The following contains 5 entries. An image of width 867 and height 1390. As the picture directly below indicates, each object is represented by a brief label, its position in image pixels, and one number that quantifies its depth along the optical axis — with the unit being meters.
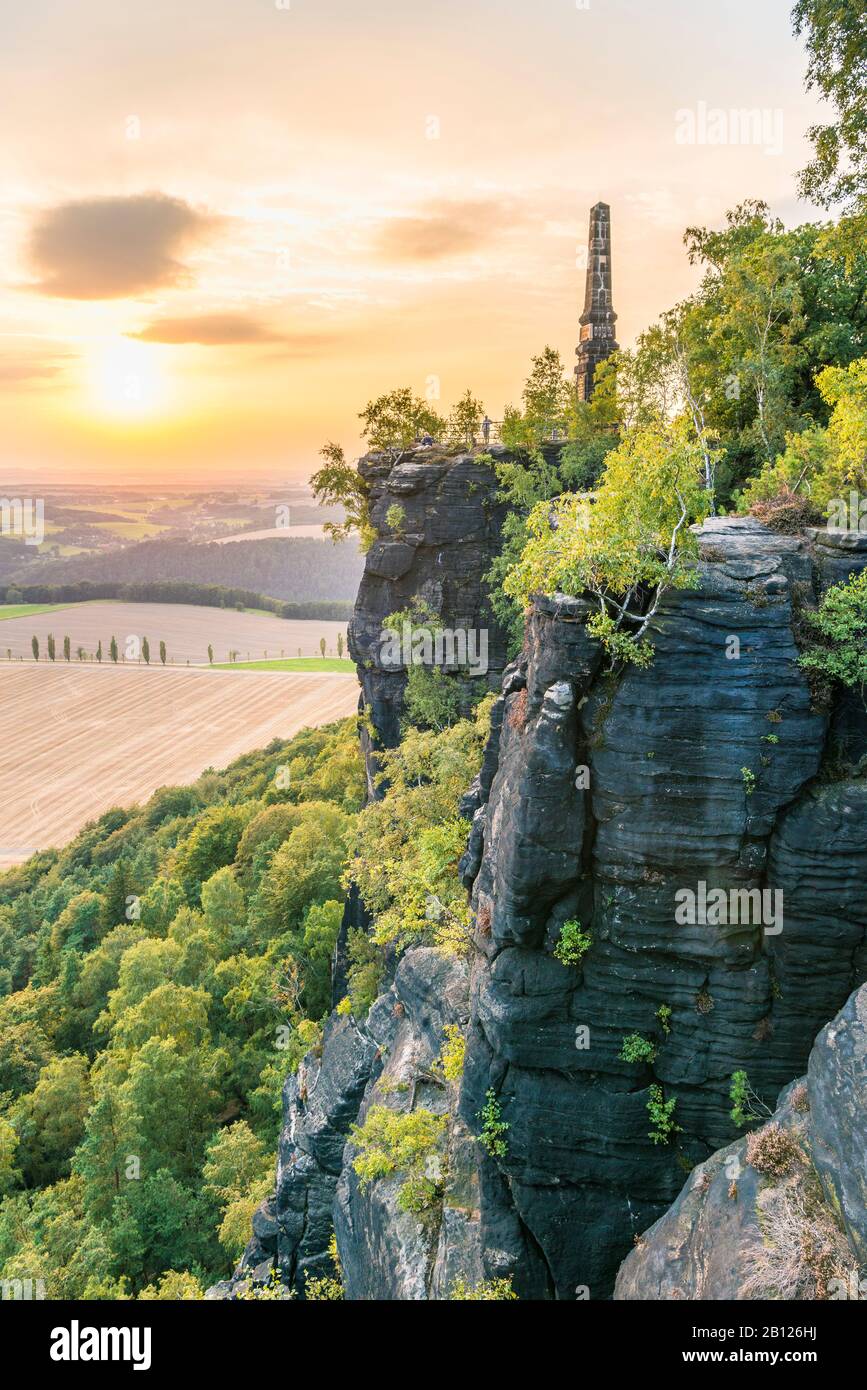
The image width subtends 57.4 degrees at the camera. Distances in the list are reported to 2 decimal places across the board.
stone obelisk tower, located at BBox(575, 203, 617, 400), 43.03
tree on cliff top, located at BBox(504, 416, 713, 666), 13.30
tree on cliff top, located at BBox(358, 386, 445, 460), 41.31
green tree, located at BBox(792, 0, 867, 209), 18.62
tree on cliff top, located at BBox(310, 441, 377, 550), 42.41
